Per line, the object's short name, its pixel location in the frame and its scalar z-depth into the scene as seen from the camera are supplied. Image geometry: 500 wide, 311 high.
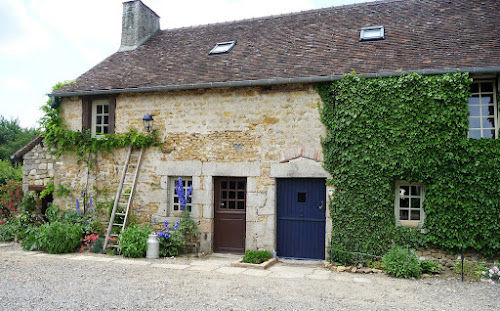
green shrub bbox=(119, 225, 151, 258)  8.78
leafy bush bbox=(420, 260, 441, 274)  7.46
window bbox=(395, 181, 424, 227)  8.09
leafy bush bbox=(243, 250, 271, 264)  8.25
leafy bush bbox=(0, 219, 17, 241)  10.49
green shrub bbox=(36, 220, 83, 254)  9.12
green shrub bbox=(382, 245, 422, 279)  7.23
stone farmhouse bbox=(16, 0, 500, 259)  8.55
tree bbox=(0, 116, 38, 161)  25.58
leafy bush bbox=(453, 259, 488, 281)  7.18
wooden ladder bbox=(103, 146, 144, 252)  9.52
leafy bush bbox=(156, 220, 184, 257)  8.90
